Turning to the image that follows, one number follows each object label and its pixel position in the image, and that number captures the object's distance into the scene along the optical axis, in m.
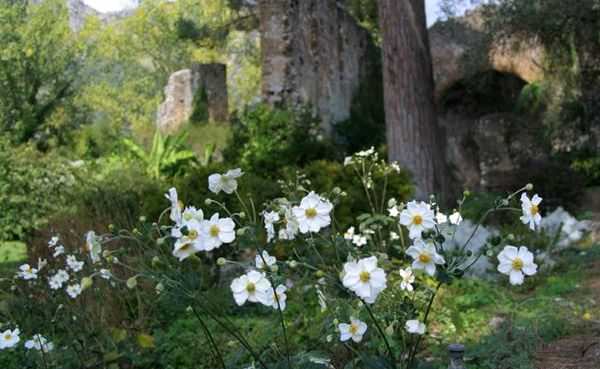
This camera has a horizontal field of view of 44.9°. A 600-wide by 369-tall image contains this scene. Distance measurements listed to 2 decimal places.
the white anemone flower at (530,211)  1.89
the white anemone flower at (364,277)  1.68
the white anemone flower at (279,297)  1.88
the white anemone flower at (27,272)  2.81
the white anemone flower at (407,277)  2.06
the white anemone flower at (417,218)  1.83
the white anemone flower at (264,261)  1.87
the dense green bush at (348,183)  6.17
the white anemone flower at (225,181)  1.94
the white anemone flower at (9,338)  2.53
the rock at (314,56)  12.65
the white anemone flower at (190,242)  1.75
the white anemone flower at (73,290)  3.10
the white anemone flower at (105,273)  2.22
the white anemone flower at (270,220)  2.12
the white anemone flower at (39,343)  2.74
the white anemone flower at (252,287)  1.76
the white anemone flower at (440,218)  2.01
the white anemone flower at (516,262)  1.81
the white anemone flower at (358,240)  3.15
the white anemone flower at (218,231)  1.78
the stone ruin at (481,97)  14.97
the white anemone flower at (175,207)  1.87
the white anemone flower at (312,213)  1.80
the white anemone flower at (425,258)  1.77
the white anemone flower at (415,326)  1.88
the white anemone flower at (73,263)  3.24
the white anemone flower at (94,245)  1.97
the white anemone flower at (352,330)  1.91
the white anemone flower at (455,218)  2.14
